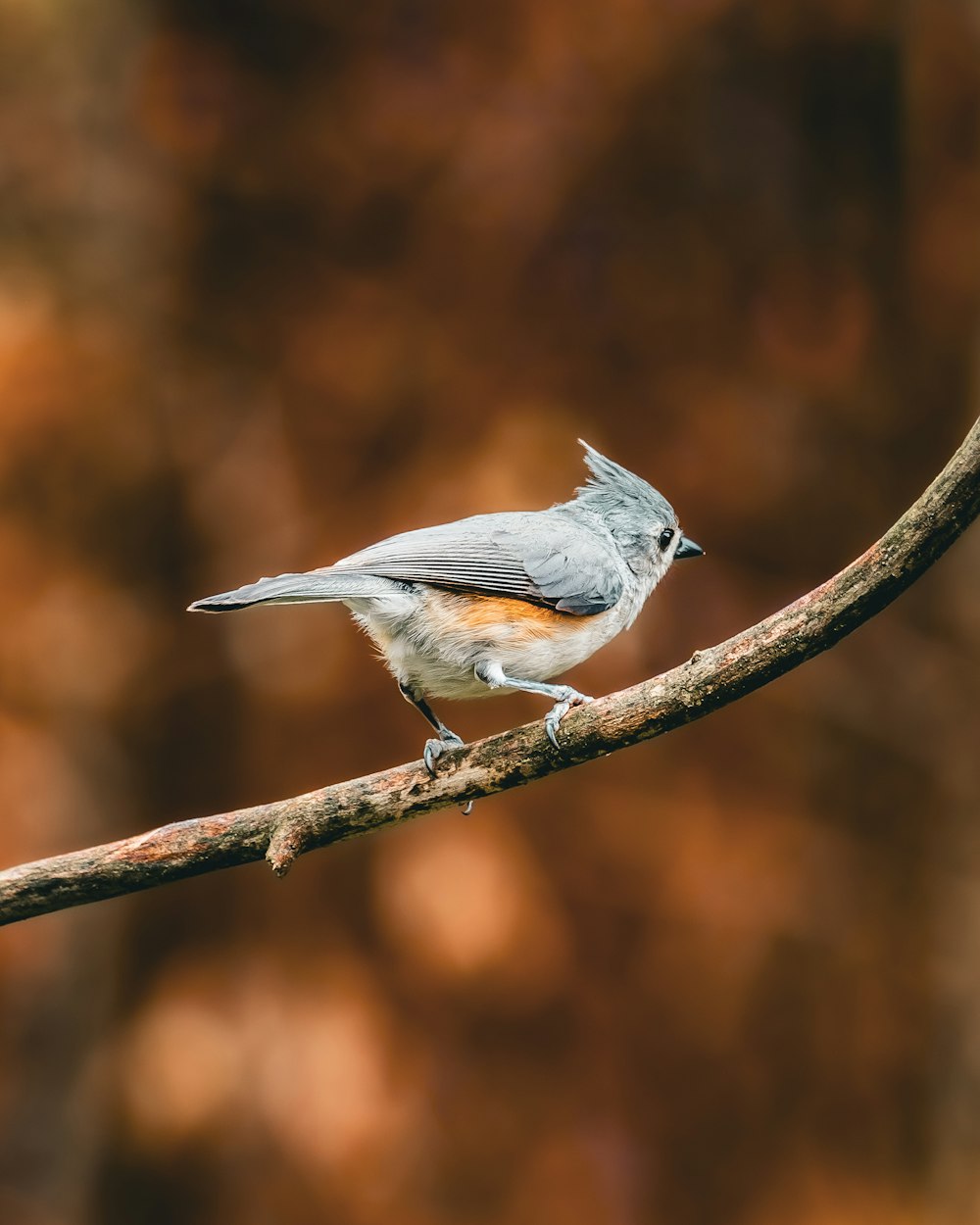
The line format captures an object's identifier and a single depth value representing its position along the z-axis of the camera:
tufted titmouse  5.35
